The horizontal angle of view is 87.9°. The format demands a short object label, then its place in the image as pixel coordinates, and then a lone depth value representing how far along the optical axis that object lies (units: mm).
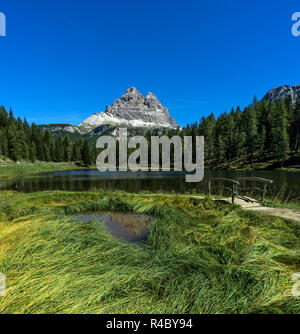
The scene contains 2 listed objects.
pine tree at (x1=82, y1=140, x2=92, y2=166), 86438
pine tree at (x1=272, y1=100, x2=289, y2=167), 42984
